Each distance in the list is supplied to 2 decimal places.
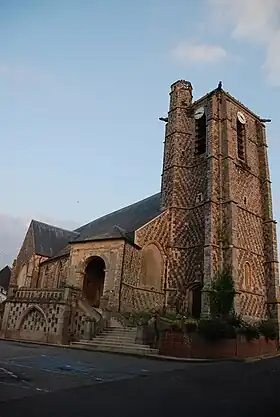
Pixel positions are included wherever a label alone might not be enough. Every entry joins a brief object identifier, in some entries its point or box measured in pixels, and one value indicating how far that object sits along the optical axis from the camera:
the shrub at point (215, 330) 13.98
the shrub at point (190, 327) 13.91
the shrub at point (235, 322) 15.13
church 18.16
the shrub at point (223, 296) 17.55
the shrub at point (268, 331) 17.05
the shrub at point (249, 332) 15.15
